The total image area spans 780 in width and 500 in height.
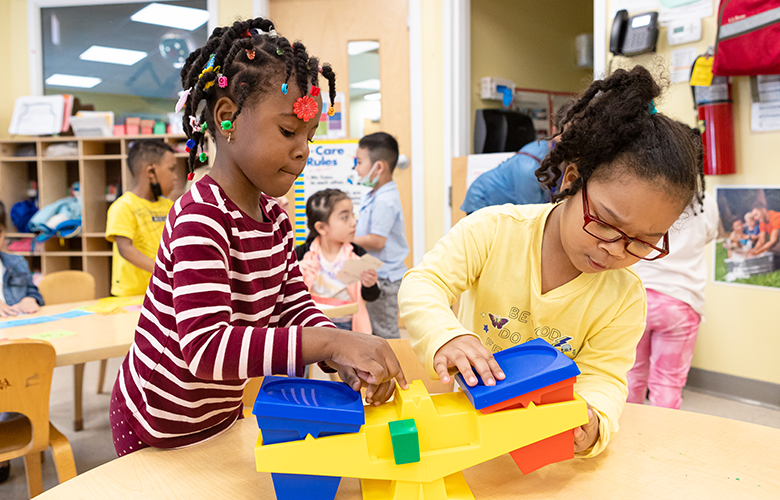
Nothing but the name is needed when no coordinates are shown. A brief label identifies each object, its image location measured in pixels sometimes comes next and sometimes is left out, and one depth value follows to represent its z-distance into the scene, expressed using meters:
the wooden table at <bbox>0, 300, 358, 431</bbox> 1.64
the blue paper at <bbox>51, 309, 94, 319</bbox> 2.14
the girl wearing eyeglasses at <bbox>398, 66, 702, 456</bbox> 0.84
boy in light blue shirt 3.20
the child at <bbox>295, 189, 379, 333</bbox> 2.76
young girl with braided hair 0.73
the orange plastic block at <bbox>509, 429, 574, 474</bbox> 0.75
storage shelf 4.81
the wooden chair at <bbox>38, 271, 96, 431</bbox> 2.78
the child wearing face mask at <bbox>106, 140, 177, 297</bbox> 2.78
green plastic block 0.69
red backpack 2.49
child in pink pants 2.24
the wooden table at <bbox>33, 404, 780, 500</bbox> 0.75
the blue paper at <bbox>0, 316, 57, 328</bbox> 2.00
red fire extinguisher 2.81
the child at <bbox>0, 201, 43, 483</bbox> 2.47
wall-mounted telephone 3.01
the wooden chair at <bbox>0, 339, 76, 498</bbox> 1.44
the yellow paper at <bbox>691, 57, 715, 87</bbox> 2.83
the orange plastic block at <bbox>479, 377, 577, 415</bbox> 0.73
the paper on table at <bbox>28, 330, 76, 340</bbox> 1.80
